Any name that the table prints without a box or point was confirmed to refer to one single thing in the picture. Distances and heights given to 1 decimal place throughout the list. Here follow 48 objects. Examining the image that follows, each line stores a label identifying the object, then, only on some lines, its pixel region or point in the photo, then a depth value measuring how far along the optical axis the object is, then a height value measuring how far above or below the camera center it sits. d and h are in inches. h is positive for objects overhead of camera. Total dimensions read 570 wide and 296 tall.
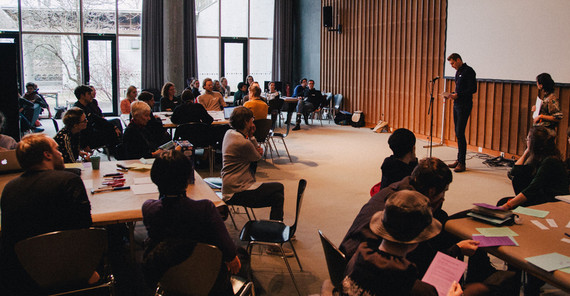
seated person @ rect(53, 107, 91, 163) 191.6 -20.6
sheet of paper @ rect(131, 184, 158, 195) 141.5 -30.5
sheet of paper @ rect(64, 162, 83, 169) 167.1 -28.5
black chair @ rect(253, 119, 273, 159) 286.5 -25.8
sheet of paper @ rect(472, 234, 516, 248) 105.5 -33.2
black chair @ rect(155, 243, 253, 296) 92.5 -35.8
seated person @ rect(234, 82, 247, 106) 462.9 -9.8
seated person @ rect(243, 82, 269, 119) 305.4 -12.5
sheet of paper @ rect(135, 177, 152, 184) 150.9 -29.9
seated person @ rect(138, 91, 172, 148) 229.0 -21.8
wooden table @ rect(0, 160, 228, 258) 122.9 -31.5
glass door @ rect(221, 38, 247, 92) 616.7 +29.4
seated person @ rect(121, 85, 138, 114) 331.6 -11.1
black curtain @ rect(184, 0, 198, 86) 572.4 +47.6
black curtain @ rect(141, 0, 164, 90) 548.7 +41.7
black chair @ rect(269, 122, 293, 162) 324.0 -33.2
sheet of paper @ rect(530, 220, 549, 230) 116.3 -32.7
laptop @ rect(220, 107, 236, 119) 314.5 -18.0
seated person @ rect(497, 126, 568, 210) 143.3 -25.4
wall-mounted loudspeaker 544.7 +75.8
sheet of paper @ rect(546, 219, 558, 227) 118.3 -32.6
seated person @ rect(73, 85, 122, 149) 276.1 -24.7
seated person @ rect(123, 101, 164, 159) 201.6 -22.1
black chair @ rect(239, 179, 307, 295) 135.7 -41.9
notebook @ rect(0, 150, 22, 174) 158.9 -25.9
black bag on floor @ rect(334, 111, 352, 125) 515.5 -34.5
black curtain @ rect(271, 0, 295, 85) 624.4 +54.6
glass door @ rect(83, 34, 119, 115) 540.7 +15.8
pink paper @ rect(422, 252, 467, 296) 86.8 -33.0
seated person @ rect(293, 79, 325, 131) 506.3 -18.1
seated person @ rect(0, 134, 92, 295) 103.1 -26.2
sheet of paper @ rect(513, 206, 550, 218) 124.4 -31.8
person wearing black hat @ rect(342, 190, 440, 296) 74.8 -26.2
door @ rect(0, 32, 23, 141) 231.9 -1.8
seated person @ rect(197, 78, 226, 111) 366.6 -11.6
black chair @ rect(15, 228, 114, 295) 98.4 -36.1
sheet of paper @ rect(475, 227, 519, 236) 111.1 -32.7
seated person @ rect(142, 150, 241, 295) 92.0 -26.3
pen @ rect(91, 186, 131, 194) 142.0 -30.8
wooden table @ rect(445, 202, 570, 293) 93.7 -33.6
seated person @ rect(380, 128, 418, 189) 145.3 -21.6
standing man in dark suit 300.0 -7.3
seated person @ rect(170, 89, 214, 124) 281.6 -17.5
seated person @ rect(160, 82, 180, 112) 355.6 -11.0
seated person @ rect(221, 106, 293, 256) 169.8 -32.8
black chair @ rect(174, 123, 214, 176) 273.4 -28.2
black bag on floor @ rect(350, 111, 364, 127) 498.3 -34.4
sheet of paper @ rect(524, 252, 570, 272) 95.1 -34.1
